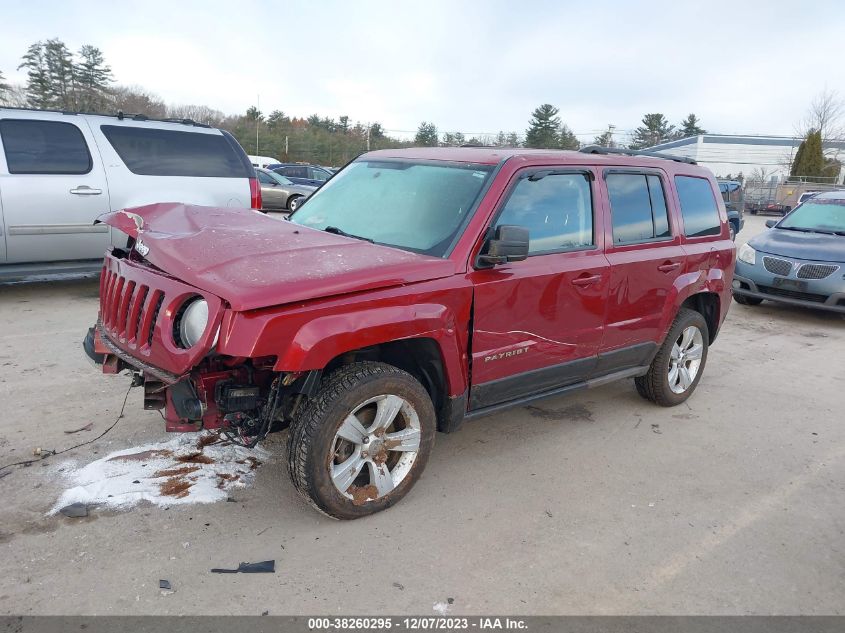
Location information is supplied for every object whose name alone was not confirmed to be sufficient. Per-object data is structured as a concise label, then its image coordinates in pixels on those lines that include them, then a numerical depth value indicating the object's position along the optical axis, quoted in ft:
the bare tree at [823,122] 166.30
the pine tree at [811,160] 136.56
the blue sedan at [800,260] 26.81
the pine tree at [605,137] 175.01
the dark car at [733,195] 69.82
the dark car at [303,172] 85.46
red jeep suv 9.36
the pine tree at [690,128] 252.62
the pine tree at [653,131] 238.68
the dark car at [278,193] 59.00
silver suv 21.98
